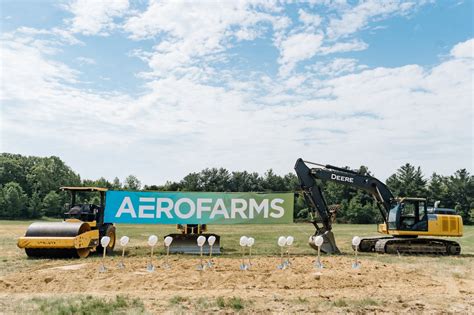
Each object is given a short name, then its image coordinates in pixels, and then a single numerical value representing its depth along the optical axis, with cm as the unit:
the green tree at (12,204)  6431
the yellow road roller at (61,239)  1462
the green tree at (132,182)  11051
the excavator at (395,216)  1795
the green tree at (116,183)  10022
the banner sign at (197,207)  1748
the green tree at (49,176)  8031
